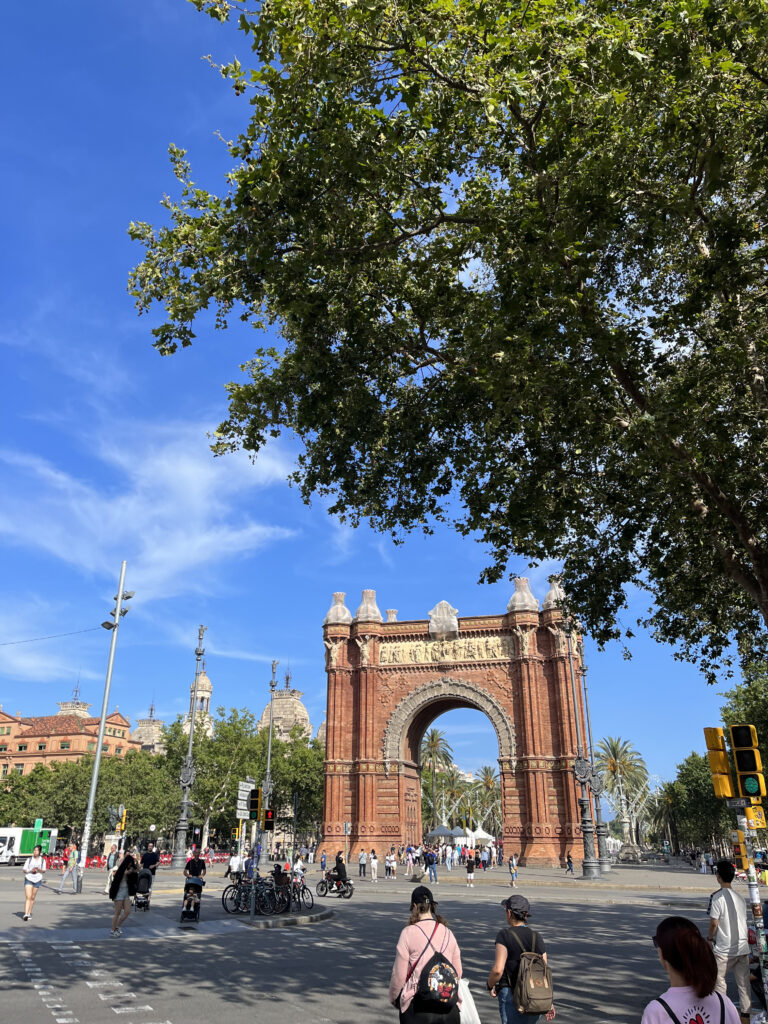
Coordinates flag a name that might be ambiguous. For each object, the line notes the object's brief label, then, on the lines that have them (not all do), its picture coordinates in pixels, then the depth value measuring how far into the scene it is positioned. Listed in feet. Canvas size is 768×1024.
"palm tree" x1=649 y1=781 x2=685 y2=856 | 286.91
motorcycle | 78.43
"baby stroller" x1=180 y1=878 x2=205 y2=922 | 53.72
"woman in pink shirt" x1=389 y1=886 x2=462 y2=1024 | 15.83
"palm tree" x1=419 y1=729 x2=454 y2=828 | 241.76
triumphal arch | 132.87
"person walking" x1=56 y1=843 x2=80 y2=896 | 80.33
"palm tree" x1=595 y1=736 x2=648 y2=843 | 251.72
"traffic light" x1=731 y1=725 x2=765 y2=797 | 28.96
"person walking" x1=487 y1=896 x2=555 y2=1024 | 17.75
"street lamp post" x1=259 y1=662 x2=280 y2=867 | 144.97
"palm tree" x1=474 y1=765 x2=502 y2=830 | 299.79
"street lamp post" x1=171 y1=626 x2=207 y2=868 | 115.65
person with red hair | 10.78
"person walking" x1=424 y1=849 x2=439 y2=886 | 98.32
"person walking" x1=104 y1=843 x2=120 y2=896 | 91.77
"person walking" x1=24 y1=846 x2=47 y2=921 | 51.26
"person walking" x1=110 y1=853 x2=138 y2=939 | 46.14
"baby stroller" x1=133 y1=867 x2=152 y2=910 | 59.47
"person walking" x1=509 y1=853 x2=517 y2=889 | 96.57
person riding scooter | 77.97
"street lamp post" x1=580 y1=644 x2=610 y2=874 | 114.32
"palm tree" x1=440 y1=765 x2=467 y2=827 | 287.07
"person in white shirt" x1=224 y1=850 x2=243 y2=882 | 66.50
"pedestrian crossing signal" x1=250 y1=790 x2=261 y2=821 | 61.31
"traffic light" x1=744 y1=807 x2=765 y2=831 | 30.08
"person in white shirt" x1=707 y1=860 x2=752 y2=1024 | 24.88
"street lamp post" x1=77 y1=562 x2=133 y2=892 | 79.52
